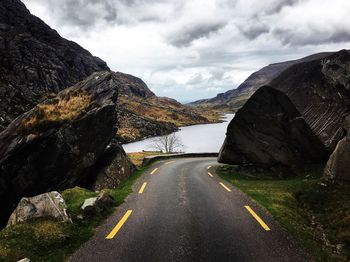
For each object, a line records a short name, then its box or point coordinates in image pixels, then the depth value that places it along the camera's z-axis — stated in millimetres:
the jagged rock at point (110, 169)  22208
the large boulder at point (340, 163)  16156
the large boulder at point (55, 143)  17594
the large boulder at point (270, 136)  20969
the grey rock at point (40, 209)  11359
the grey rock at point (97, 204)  12609
